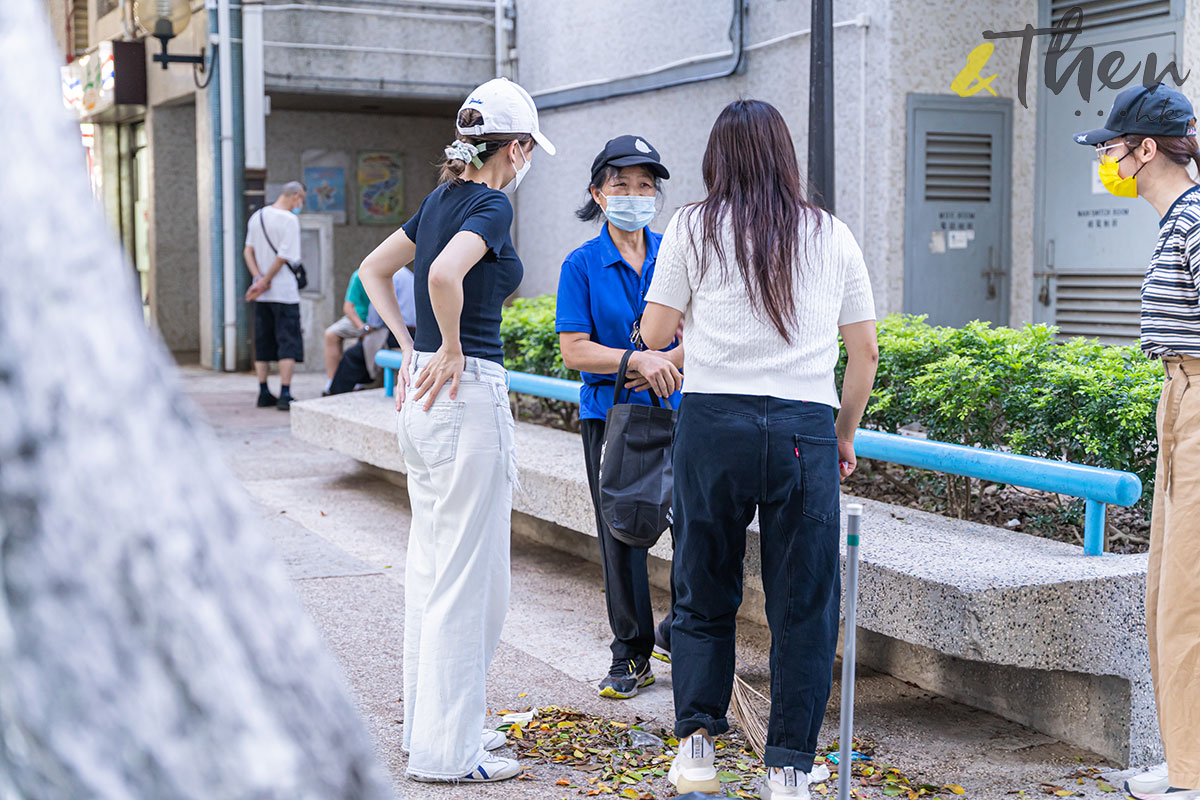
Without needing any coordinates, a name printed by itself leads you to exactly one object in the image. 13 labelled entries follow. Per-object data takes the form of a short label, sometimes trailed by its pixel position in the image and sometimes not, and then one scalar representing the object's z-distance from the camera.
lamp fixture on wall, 15.05
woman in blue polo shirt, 4.34
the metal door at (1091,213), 9.09
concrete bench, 3.67
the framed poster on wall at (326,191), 18.38
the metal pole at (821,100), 8.20
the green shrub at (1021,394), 4.56
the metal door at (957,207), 10.29
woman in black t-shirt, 3.63
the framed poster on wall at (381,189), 18.78
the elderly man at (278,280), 12.30
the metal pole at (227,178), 15.24
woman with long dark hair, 3.36
